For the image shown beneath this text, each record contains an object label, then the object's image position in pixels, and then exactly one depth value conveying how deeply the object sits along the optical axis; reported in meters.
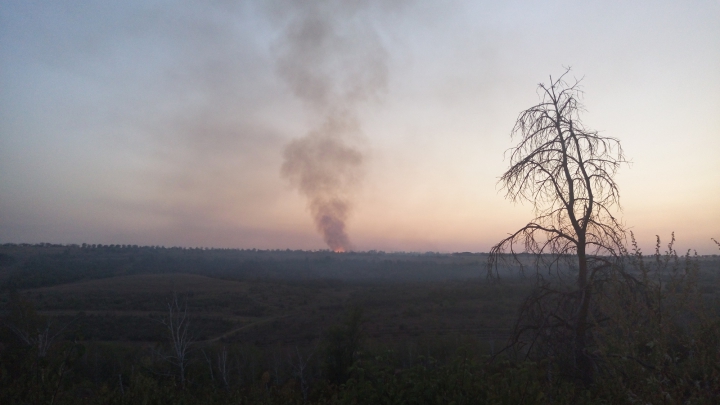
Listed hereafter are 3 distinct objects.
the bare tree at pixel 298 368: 19.51
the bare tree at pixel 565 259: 6.00
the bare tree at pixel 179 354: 12.57
